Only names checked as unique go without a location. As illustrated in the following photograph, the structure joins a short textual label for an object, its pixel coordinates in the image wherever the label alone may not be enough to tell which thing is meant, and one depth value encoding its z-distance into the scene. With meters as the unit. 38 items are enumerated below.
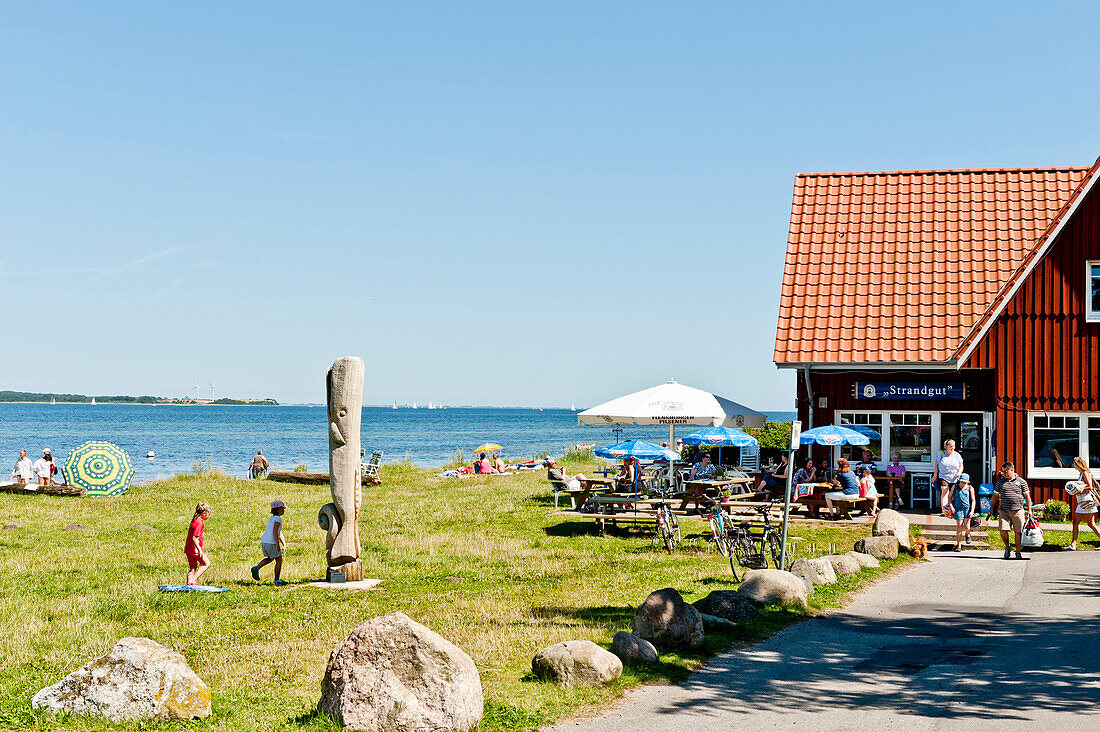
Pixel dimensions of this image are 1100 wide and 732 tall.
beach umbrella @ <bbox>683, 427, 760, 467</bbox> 25.22
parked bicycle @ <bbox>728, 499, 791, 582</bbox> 14.70
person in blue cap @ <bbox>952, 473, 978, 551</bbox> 17.37
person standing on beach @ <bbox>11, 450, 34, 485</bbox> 30.83
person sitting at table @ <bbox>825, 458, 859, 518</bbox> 21.25
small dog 16.77
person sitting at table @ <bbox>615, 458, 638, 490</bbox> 22.80
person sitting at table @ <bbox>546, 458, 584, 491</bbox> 23.44
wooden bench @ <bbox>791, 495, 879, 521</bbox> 21.38
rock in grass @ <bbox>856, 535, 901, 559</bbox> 16.09
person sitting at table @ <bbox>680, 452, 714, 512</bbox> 21.08
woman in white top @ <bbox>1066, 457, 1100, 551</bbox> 17.92
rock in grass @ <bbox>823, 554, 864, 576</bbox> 14.28
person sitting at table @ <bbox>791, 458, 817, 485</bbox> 23.30
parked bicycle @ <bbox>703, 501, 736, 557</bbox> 16.66
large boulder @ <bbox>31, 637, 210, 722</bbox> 7.34
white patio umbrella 22.78
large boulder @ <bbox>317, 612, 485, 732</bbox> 7.17
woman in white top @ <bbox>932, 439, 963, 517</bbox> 20.28
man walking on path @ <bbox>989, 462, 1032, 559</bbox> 16.64
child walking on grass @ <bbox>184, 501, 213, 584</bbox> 13.70
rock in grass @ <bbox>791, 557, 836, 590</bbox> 13.34
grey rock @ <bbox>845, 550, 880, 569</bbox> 14.98
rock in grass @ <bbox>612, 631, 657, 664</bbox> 9.08
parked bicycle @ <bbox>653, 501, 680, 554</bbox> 17.38
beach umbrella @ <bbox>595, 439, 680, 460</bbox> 22.61
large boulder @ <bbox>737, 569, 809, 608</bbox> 12.09
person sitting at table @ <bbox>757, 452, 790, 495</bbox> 23.86
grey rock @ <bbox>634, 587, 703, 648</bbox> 9.71
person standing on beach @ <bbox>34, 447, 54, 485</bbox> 30.84
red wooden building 22.61
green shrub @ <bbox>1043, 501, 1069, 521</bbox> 21.72
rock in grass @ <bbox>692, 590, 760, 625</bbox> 11.24
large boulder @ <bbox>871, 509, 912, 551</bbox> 16.81
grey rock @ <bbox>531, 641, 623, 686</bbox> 8.47
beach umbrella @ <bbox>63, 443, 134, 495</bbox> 28.92
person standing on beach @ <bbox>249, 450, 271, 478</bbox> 38.94
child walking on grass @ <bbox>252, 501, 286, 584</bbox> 14.02
